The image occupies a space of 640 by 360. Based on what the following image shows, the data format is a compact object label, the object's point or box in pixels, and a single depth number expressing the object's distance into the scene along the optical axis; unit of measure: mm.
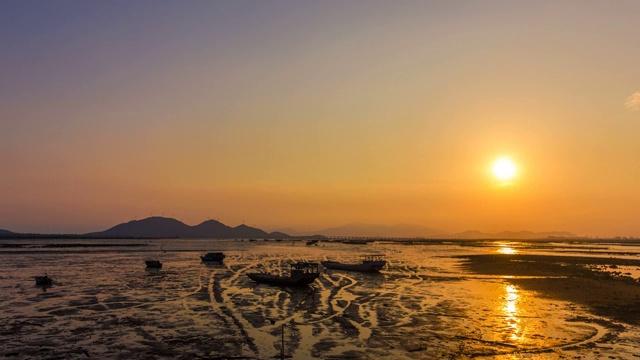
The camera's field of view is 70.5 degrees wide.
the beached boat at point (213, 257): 86312
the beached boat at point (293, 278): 49469
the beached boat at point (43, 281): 48375
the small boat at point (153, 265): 70500
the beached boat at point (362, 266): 66875
